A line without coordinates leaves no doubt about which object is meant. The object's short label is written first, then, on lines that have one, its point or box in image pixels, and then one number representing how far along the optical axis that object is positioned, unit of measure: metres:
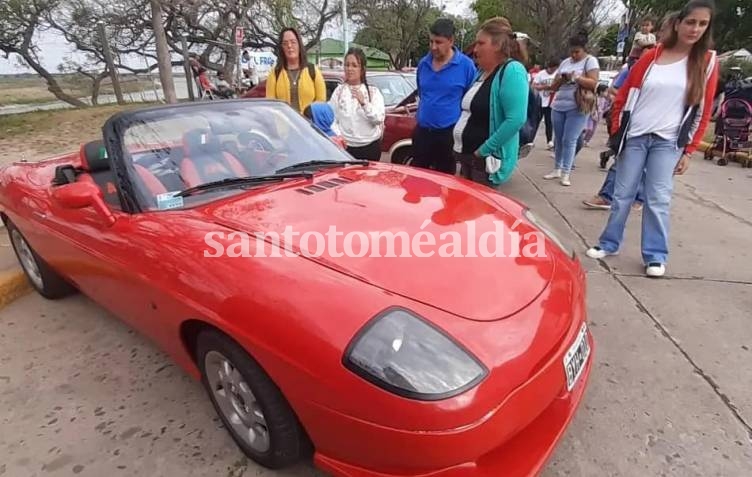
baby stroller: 7.50
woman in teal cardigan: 3.29
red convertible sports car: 1.47
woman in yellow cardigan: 4.51
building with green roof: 40.54
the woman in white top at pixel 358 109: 4.41
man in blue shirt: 3.94
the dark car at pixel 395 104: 6.32
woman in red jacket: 3.18
